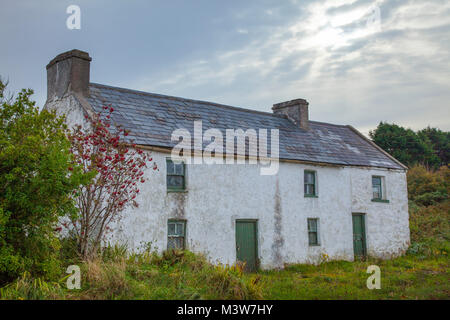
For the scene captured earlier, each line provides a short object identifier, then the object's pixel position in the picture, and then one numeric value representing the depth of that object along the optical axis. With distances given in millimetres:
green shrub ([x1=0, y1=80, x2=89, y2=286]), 9773
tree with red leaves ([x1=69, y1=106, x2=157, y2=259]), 12812
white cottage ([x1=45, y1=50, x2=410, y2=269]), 15766
